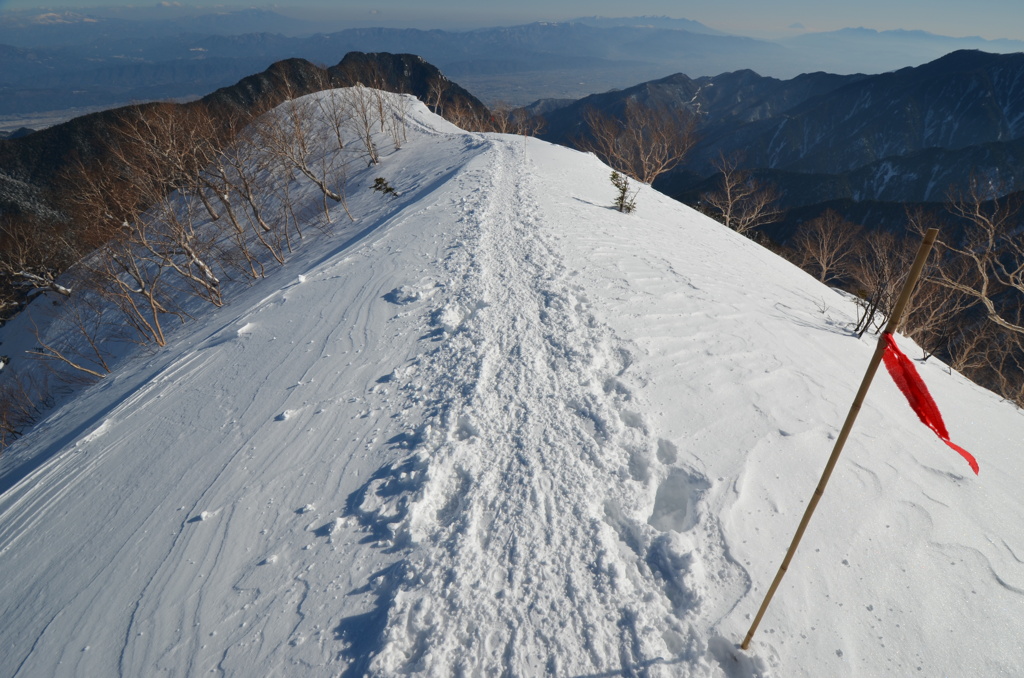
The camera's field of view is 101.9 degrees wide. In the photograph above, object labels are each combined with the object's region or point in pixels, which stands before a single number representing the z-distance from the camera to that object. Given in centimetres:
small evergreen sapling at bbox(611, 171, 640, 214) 1473
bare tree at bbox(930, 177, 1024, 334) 1478
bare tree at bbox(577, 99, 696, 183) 2655
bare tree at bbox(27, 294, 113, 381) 1880
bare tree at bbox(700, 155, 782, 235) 2612
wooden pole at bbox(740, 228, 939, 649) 186
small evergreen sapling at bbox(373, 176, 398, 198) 1919
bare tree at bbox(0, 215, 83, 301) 2083
